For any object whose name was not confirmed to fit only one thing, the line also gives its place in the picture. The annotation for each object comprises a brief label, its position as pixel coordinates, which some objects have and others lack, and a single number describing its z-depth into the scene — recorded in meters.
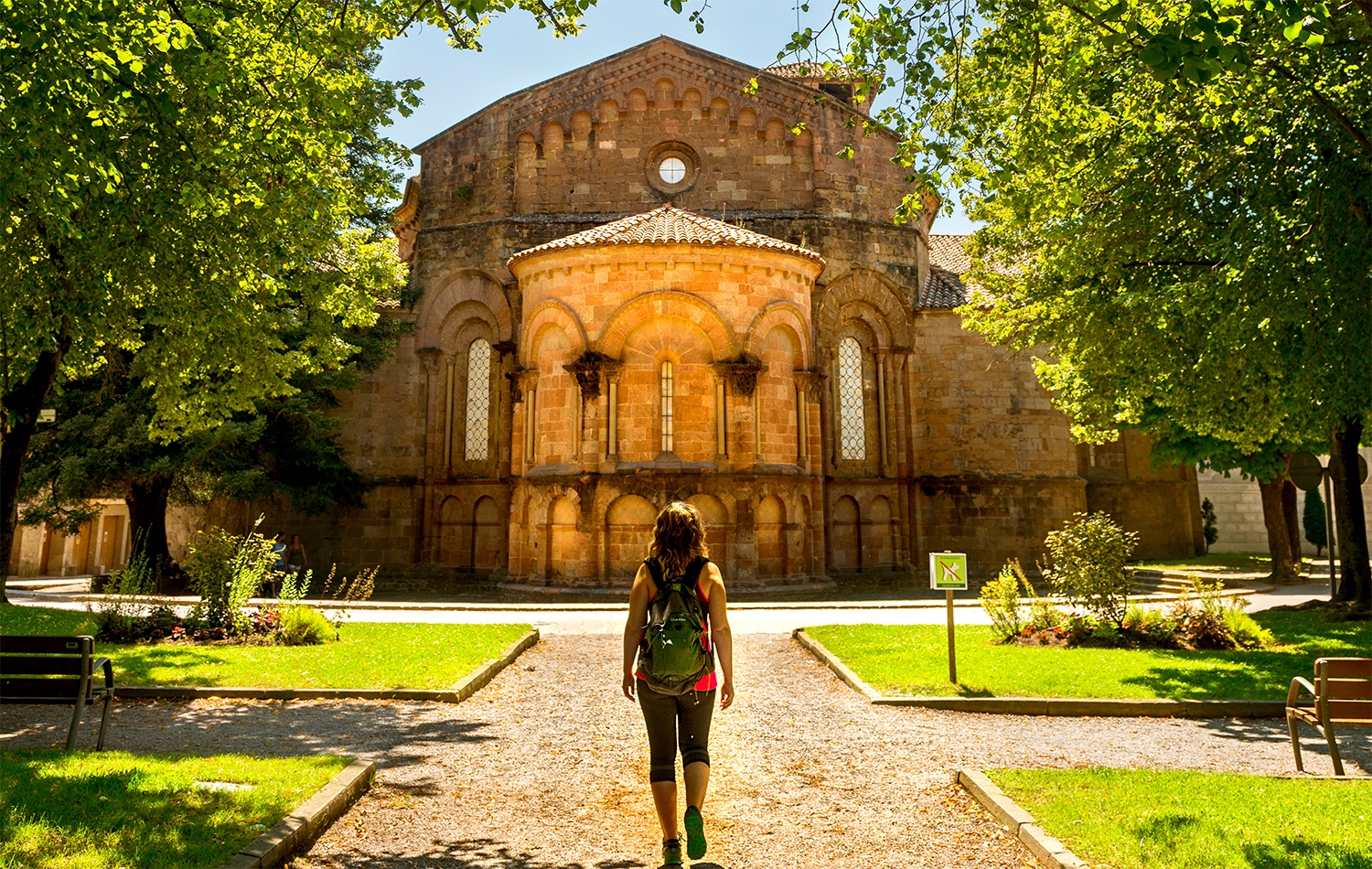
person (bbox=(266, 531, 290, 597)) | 18.73
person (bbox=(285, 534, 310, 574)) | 24.45
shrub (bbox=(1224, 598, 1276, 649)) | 12.23
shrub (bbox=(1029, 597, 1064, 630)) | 12.90
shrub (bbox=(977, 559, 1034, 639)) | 12.94
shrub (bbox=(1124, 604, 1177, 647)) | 12.12
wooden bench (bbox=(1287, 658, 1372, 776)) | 6.57
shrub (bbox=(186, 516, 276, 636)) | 12.76
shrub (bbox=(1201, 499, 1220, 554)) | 35.94
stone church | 25.48
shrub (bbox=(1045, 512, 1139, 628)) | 12.56
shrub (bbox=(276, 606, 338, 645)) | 12.50
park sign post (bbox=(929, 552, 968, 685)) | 9.66
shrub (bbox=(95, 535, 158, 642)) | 12.34
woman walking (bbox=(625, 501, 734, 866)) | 4.65
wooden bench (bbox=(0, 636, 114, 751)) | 6.84
